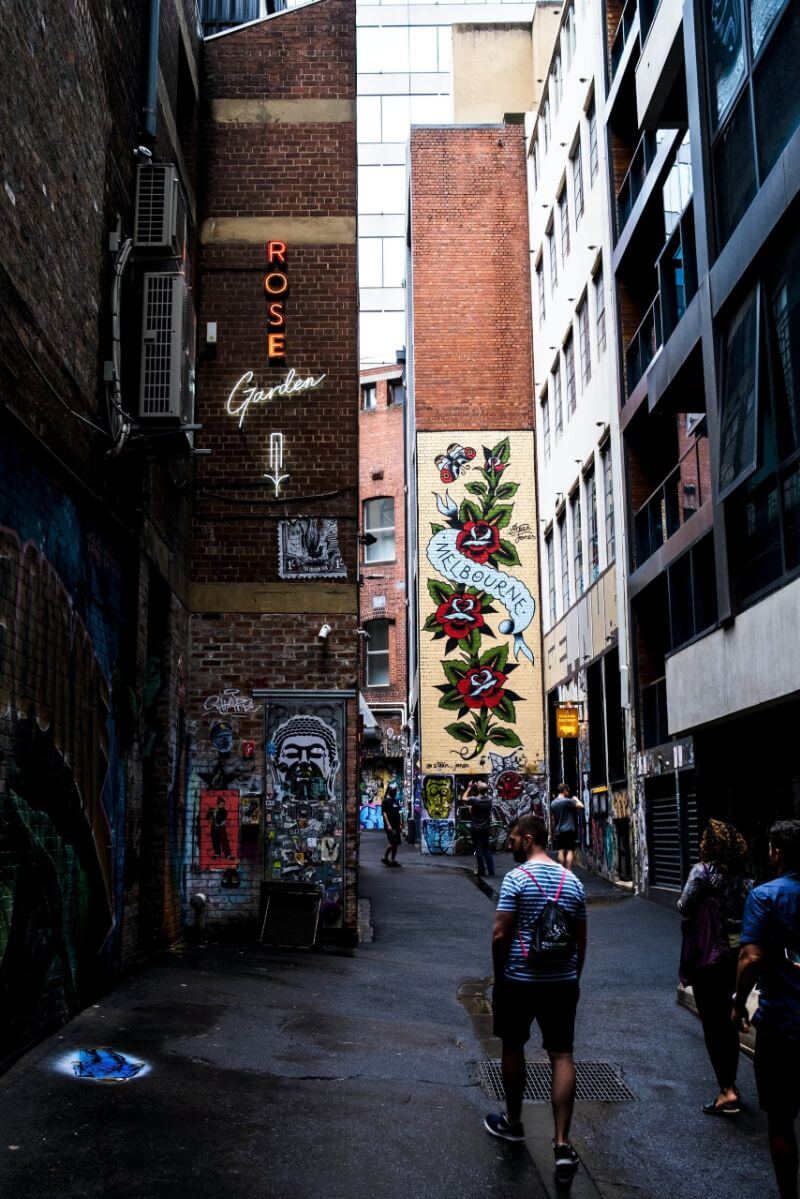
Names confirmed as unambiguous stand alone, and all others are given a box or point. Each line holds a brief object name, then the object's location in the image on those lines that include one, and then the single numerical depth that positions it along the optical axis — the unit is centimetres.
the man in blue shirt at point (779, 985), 486
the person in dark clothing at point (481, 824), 1956
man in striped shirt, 593
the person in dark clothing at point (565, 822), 1695
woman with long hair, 680
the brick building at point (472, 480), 2925
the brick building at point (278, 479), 1275
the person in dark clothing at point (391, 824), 2373
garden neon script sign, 1362
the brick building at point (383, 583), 4200
